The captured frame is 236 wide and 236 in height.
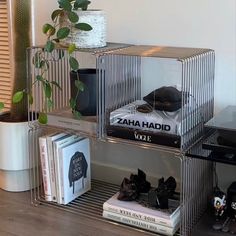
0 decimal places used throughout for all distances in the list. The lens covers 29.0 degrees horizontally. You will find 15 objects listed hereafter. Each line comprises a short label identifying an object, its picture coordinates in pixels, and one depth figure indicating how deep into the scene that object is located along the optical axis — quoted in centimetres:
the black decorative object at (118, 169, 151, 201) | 172
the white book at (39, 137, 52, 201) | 181
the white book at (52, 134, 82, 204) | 178
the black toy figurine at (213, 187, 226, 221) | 157
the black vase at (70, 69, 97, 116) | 172
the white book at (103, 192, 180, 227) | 159
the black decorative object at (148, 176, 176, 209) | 165
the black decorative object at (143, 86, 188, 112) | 155
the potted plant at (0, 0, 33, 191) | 191
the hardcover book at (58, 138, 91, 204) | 179
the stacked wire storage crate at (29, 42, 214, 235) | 152
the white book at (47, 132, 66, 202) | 180
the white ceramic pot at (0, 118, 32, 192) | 190
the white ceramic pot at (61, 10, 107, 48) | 166
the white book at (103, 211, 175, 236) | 159
